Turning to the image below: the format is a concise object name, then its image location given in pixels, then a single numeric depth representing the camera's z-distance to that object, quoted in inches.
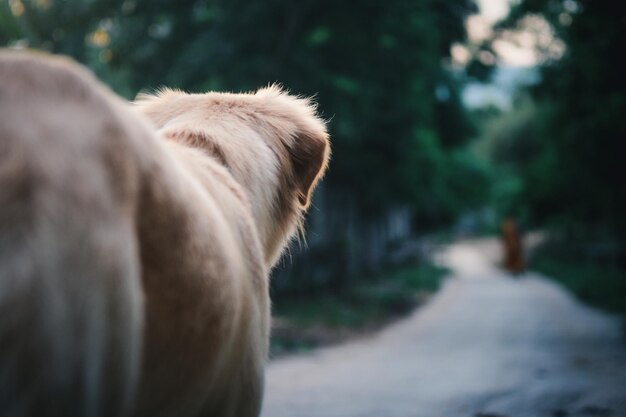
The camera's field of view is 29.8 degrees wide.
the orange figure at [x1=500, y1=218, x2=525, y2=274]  870.9
